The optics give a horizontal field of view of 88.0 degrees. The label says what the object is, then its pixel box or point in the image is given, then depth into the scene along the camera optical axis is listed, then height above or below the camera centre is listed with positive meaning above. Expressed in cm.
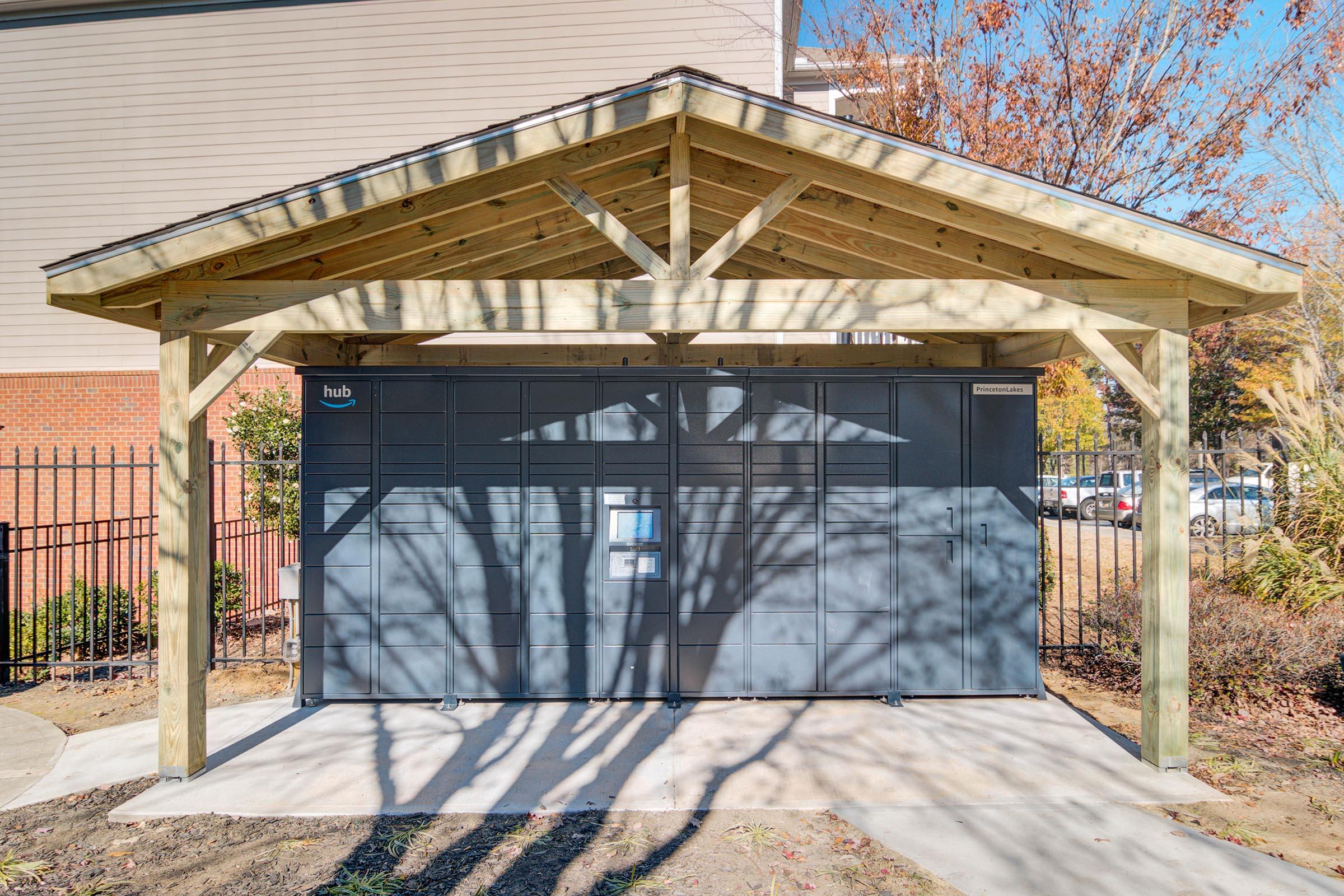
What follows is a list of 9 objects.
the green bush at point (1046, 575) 654 -114
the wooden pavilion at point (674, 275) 368 +107
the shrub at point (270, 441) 723 +25
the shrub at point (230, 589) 747 -137
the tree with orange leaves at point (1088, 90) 811 +457
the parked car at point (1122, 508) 1509 -102
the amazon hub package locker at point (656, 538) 505 -54
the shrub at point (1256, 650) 500 -135
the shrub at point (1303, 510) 562 -41
